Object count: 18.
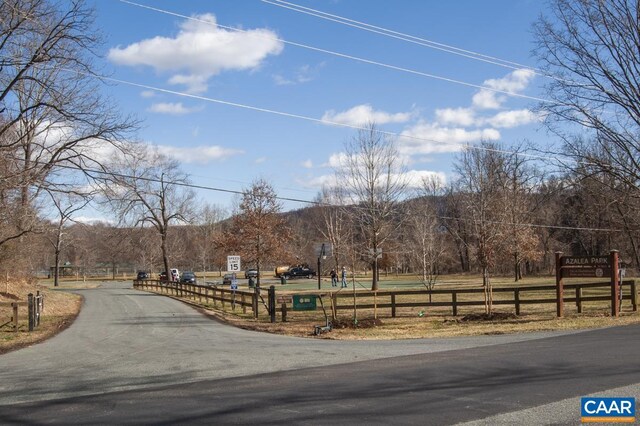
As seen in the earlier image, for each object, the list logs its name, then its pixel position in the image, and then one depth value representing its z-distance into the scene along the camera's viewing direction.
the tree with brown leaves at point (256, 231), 40.84
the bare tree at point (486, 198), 41.44
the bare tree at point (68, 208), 20.30
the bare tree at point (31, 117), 18.22
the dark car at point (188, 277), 69.07
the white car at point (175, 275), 74.50
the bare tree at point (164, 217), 60.47
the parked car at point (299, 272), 79.25
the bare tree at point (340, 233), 54.78
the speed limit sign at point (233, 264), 31.00
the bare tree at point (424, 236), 50.72
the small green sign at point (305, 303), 22.56
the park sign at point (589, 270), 20.61
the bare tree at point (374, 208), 42.88
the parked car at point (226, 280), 63.69
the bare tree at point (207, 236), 98.31
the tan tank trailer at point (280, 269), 87.69
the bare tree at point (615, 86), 23.81
